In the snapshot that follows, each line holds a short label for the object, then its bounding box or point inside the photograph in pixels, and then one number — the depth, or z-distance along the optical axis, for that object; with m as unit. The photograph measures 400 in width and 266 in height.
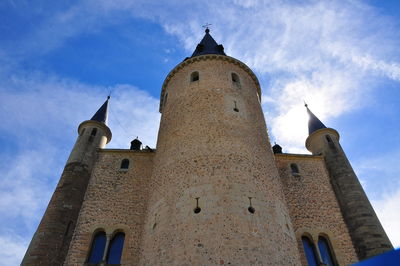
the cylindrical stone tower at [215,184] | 9.38
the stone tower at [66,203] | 12.20
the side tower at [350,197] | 13.41
